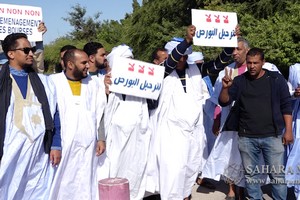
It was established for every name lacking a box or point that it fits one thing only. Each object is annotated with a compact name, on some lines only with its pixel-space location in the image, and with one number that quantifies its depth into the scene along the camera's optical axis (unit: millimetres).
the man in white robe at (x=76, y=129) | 3850
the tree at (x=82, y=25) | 46250
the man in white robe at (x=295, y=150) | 4531
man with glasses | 3381
